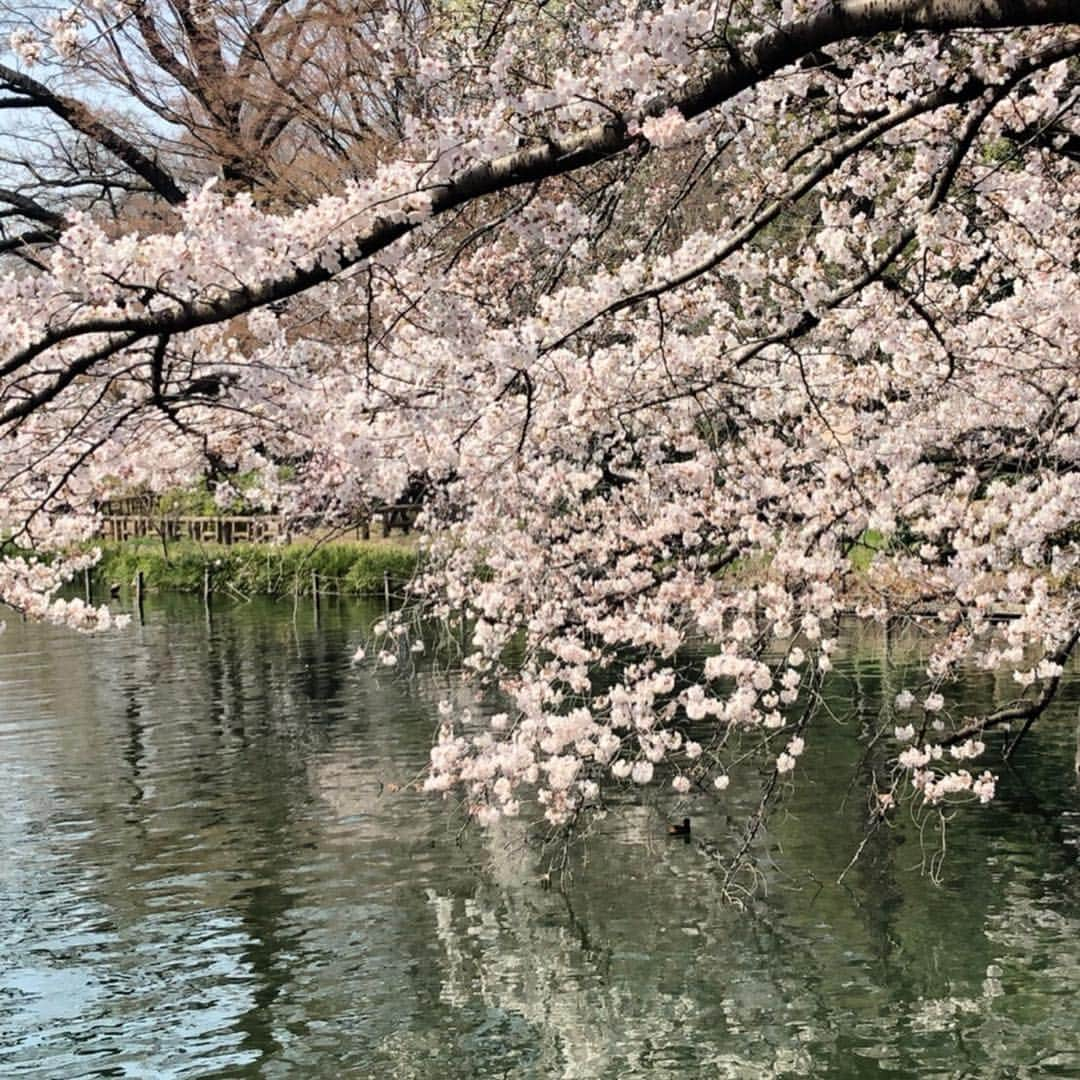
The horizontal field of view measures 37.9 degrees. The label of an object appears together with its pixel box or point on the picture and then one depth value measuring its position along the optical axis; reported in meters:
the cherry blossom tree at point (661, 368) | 4.68
